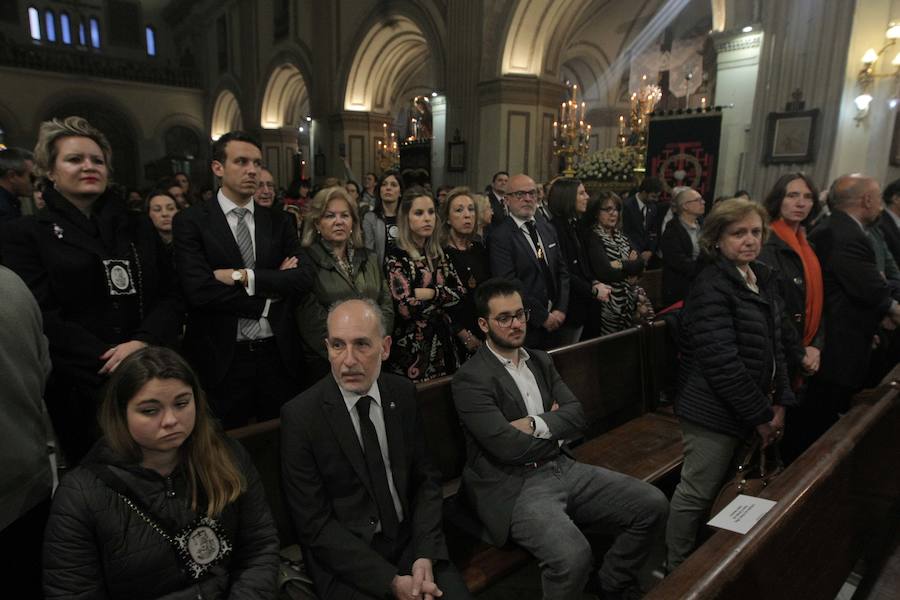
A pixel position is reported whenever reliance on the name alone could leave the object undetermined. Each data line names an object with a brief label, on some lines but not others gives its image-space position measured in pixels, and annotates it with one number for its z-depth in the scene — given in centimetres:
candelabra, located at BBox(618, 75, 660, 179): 986
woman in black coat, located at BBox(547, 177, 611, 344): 391
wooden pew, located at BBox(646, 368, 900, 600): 127
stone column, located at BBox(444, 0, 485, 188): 1028
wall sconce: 634
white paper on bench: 156
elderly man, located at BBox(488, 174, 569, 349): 351
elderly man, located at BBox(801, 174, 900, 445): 305
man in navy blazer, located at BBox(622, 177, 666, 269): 582
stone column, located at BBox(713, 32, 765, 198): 736
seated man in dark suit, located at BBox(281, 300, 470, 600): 173
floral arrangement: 846
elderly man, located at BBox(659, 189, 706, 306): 407
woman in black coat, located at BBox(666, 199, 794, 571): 221
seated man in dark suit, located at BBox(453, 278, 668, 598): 204
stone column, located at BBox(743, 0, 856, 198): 628
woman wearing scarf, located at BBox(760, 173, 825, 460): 282
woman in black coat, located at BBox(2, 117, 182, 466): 193
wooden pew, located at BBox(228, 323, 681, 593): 201
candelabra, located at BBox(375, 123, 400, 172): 1496
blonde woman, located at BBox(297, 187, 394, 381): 272
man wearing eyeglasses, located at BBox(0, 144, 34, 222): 359
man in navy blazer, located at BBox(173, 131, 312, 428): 238
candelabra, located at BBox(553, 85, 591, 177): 1070
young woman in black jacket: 138
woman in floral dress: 310
